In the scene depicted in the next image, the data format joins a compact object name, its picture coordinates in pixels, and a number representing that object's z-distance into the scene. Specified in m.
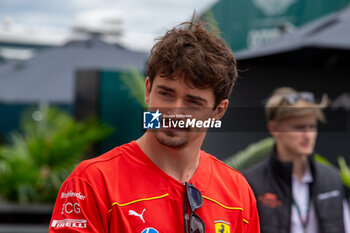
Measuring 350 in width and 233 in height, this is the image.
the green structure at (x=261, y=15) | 8.23
